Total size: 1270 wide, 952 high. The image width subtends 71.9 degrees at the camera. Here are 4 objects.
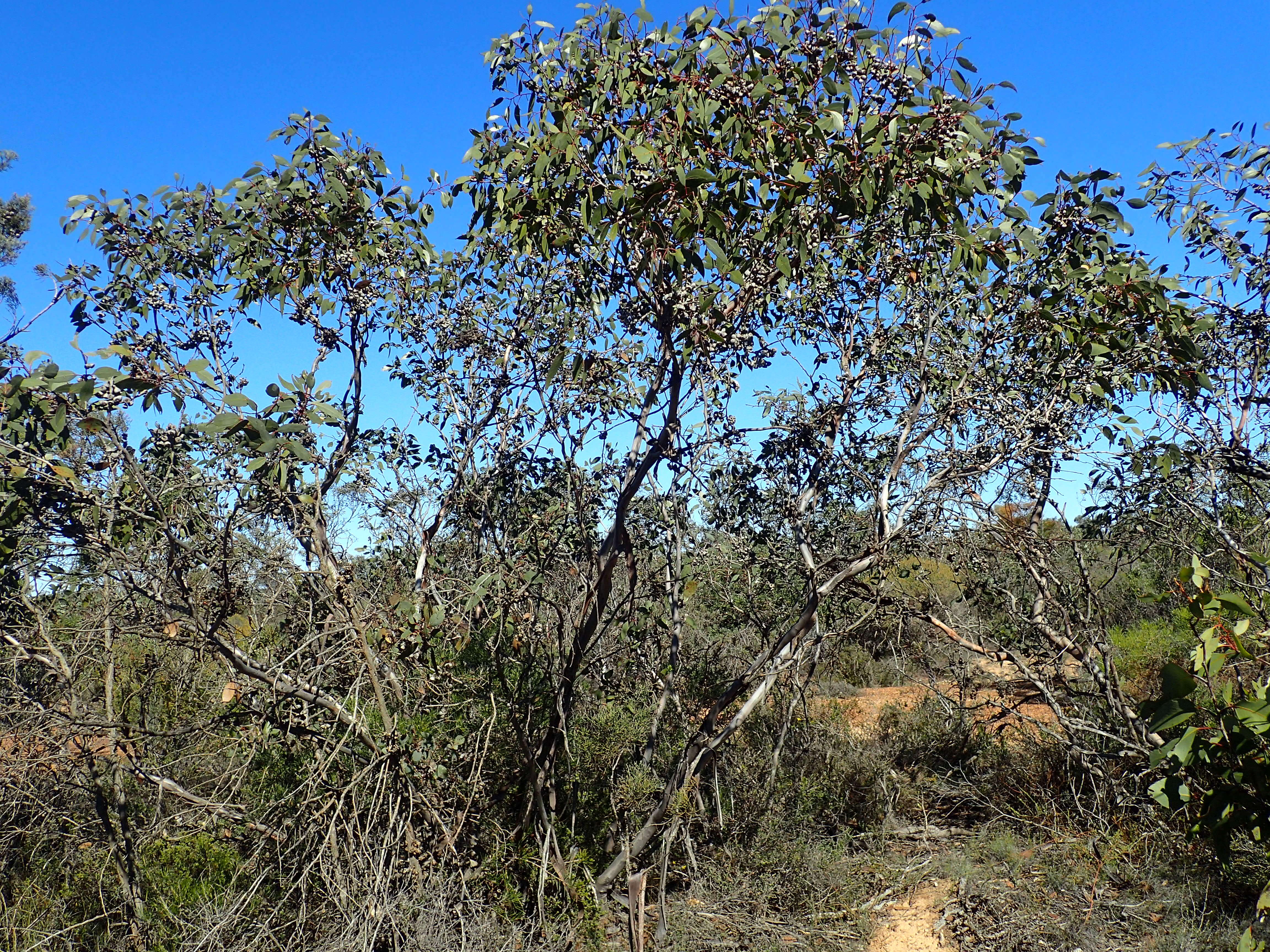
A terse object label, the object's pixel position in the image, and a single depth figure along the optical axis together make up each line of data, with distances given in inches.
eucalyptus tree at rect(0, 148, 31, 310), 559.2
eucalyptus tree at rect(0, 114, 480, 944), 126.6
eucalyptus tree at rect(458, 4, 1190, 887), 124.4
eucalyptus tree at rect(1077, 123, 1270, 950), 92.4
